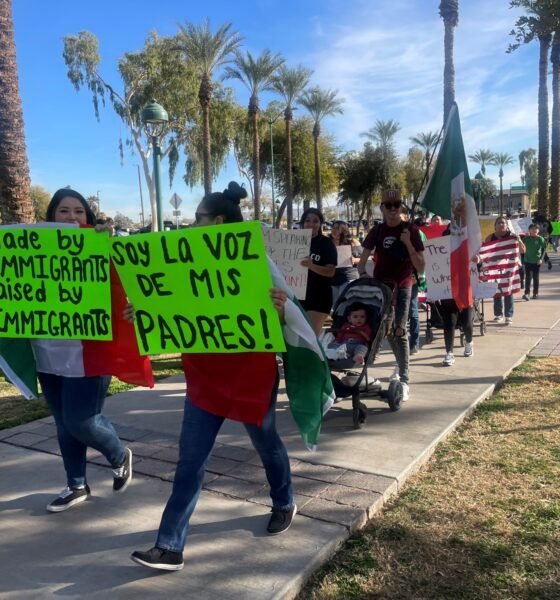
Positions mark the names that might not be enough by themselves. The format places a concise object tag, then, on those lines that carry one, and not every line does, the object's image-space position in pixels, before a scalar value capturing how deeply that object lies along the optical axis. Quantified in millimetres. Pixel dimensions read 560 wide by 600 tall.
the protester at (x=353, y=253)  8367
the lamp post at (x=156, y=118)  12258
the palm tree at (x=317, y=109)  40781
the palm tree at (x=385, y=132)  49125
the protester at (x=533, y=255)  11766
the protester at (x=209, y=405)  2729
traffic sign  29125
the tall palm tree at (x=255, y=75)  34156
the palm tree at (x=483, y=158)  94312
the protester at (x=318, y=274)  5516
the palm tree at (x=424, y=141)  64625
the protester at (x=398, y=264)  5383
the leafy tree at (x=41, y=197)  63194
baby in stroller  4859
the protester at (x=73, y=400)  3199
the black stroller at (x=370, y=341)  4664
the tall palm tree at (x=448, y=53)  18422
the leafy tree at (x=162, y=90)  36656
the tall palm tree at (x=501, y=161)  96525
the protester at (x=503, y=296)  9555
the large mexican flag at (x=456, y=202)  5973
